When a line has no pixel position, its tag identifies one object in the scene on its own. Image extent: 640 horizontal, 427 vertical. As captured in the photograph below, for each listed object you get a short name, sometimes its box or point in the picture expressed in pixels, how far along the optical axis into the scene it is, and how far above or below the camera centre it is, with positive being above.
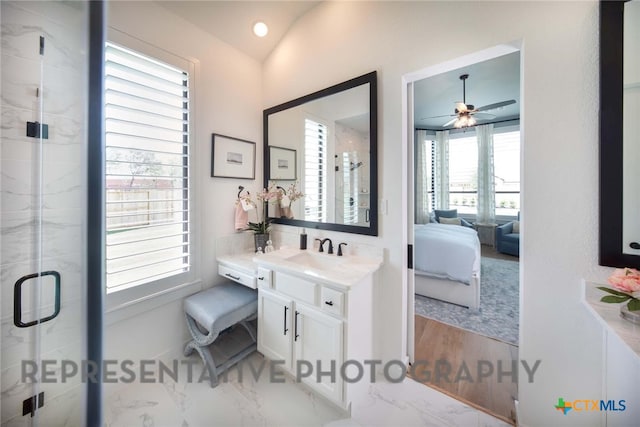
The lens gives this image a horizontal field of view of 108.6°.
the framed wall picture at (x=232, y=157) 2.03 +0.51
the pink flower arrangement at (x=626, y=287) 0.85 -0.28
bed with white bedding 2.61 -0.65
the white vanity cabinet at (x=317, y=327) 1.38 -0.76
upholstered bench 1.64 -0.77
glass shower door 1.11 -0.04
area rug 2.24 -1.11
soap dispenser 2.08 -0.26
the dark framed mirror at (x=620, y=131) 1.01 +0.37
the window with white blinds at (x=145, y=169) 1.50 +0.30
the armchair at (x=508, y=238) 4.56 -0.51
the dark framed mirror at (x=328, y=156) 1.75 +0.49
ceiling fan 3.19 +1.48
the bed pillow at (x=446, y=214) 5.47 -0.03
